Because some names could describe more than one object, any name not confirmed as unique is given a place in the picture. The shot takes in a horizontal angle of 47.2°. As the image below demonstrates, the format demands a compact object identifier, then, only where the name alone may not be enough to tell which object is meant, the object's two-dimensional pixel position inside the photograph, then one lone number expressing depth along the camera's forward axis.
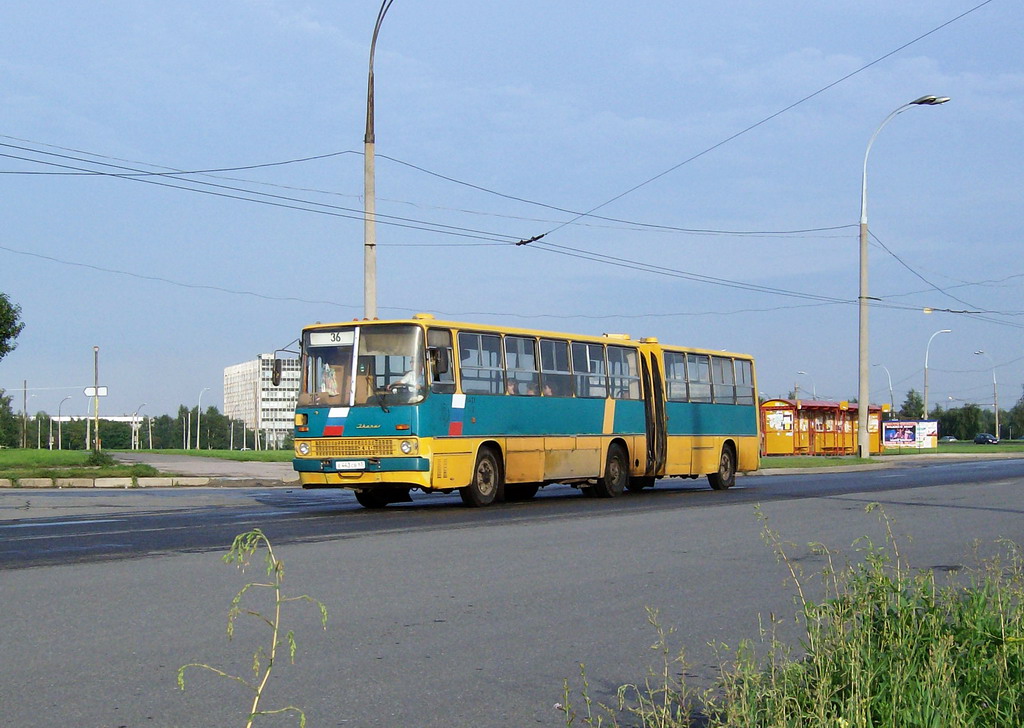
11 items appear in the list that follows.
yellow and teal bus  18.16
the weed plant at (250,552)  3.46
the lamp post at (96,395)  31.70
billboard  72.88
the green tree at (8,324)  47.31
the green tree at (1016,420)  162.62
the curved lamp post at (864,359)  41.78
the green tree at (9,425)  129.50
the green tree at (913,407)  163.68
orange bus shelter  57.38
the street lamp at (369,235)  24.85
